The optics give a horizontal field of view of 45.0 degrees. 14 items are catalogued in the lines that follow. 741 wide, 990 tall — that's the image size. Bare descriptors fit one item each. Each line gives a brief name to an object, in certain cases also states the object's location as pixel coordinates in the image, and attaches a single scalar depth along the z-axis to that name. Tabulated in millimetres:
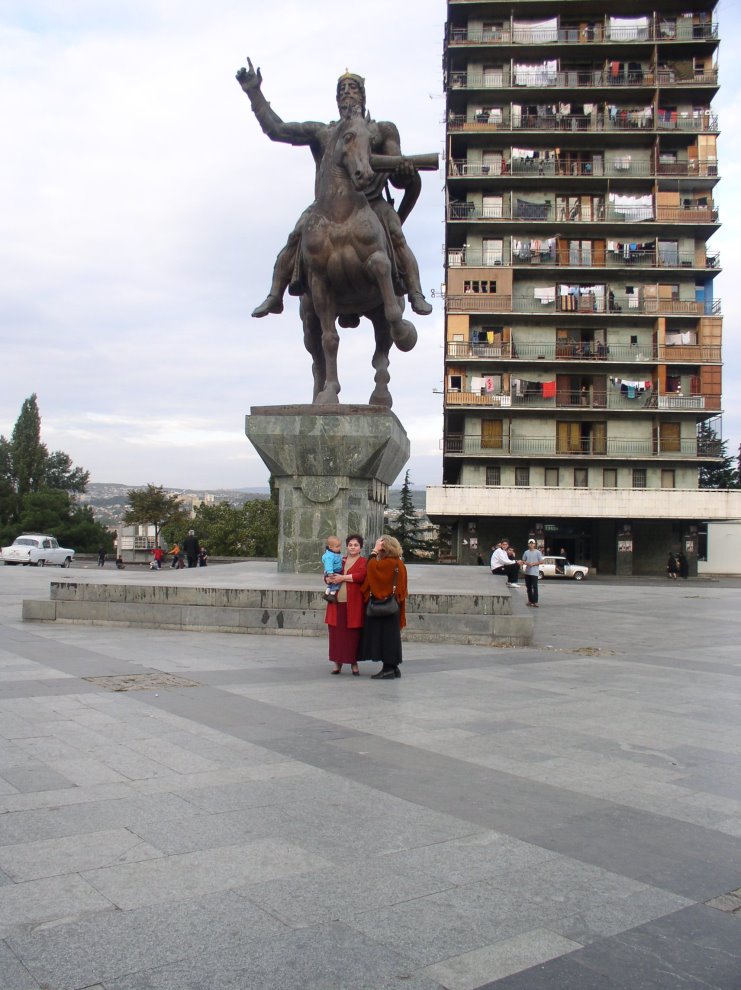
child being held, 10422
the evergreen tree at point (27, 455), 81750
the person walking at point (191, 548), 26312
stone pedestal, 13648
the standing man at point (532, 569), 19578
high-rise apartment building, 50156
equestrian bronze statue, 13969
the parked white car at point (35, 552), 41312
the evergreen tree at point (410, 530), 64938
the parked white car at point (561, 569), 44125
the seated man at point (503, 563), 20281
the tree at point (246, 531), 56031
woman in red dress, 8453
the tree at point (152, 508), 67250
